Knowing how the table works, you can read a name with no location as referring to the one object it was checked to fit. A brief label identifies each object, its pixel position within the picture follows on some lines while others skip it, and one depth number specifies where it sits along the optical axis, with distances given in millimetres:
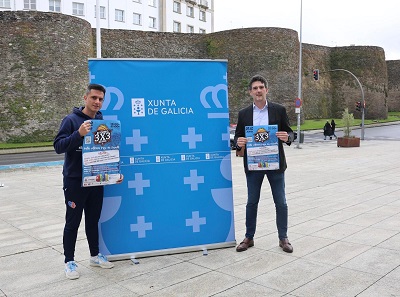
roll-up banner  4684
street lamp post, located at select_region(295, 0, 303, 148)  24245
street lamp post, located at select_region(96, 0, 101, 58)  24634
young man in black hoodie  4137
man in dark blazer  4949
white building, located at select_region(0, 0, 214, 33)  48375
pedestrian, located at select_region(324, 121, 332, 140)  30766
